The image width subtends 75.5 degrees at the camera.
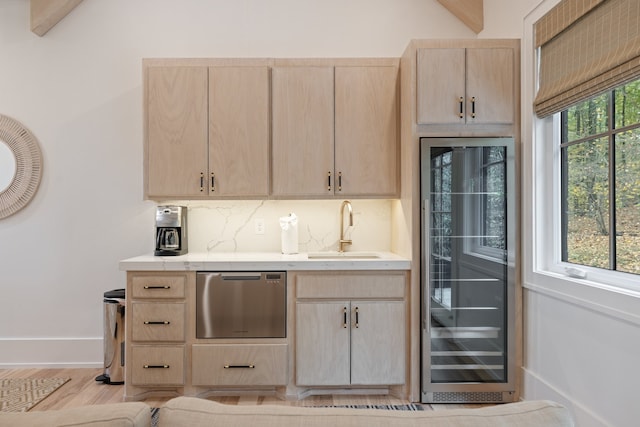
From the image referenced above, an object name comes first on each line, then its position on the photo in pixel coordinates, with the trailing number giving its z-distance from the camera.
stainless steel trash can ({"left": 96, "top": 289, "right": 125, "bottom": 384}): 3.00
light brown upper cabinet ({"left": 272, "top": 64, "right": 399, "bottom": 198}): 3.01
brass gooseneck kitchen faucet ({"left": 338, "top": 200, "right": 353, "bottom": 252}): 3.25
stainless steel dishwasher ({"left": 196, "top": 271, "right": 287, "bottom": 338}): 2.74
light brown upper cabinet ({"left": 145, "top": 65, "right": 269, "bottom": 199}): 3.00
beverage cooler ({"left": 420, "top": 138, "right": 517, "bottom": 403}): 2.66
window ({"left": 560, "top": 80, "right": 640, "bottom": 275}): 1.94
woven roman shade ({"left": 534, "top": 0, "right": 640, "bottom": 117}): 1.77
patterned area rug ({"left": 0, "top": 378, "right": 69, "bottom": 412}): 2.63
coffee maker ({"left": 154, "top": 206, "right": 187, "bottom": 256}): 3.01
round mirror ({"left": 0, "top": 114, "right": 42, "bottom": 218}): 3.32
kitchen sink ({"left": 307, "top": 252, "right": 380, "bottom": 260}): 3.17
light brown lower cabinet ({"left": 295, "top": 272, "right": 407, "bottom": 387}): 2.73
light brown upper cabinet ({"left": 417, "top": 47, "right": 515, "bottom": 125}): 2.68
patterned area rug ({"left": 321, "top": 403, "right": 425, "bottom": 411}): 2.62
